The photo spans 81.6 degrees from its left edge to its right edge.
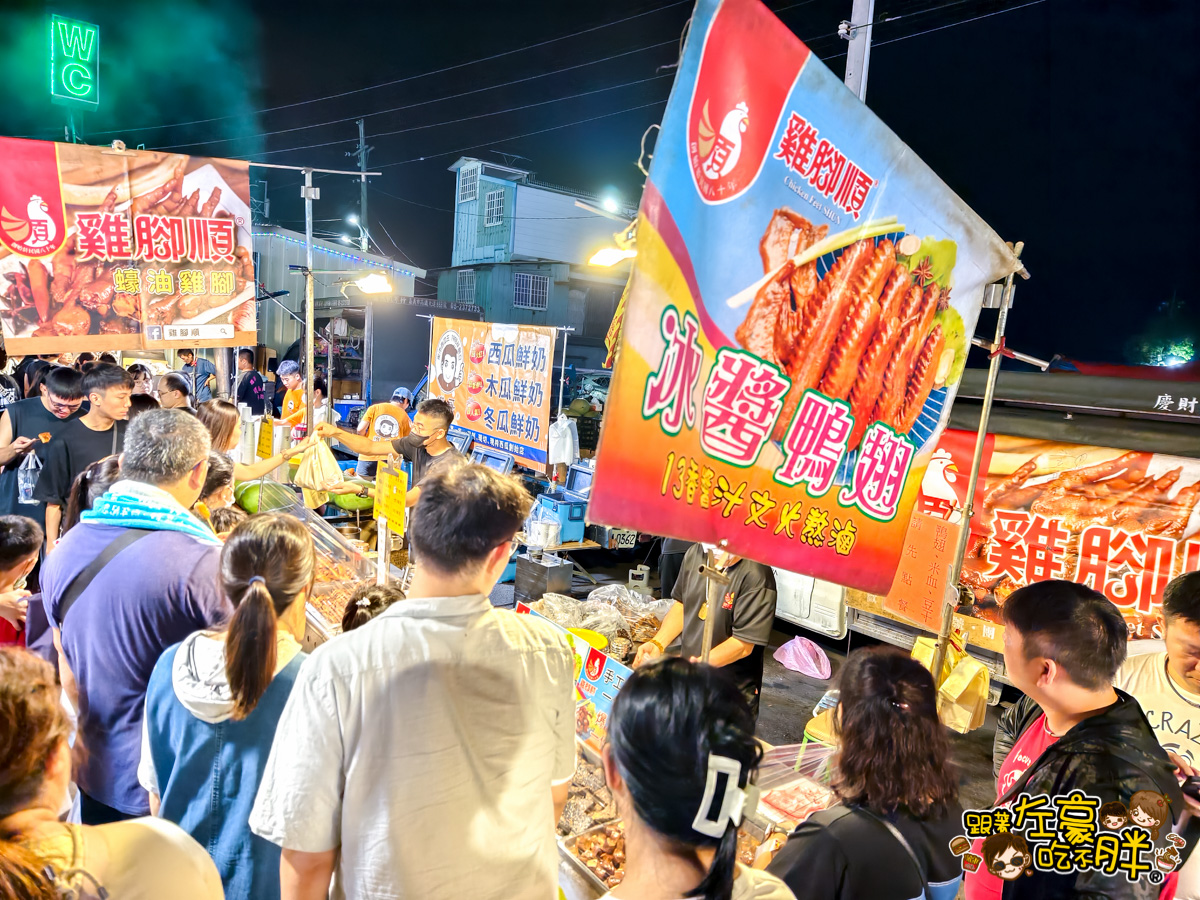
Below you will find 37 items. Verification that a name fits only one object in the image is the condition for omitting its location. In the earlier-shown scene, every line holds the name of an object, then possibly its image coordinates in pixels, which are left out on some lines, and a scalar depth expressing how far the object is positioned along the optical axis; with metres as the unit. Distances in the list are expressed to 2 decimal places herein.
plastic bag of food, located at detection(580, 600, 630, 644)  5.19
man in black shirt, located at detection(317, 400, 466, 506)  5.68
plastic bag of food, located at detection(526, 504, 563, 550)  7.78
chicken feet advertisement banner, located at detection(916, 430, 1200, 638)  4.94
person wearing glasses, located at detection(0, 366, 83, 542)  4.86
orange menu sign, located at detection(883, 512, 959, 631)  5.95
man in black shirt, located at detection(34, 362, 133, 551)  4.86
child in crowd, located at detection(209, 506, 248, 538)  3.72
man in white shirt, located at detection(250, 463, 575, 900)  1.63
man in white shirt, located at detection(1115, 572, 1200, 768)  2.64
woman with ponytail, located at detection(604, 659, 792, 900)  1.24
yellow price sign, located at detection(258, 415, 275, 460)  7.67
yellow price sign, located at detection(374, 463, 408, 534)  3.71
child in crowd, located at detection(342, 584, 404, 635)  2.73
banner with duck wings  1.67
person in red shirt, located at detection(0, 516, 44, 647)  3.07
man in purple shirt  2.40
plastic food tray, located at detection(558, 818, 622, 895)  2.47
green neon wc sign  18.48
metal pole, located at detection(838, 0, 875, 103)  6.64
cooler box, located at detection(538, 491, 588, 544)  8.35
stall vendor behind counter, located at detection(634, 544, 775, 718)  3.68
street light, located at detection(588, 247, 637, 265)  5.78
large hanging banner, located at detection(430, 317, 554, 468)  6.91
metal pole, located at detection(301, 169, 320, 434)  6.16
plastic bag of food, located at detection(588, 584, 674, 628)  5.64
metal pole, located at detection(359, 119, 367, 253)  23.61
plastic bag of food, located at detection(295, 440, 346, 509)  5.59
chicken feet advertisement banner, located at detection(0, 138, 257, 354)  4.67
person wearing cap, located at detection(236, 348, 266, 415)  11.98
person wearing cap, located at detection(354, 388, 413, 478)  6.68
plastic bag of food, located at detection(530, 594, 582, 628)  5.23
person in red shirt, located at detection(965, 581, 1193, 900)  1.96
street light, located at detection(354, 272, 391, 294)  9.39
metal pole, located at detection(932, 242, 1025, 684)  2.89
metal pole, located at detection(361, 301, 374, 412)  11.68
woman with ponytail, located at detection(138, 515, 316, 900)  1.97
